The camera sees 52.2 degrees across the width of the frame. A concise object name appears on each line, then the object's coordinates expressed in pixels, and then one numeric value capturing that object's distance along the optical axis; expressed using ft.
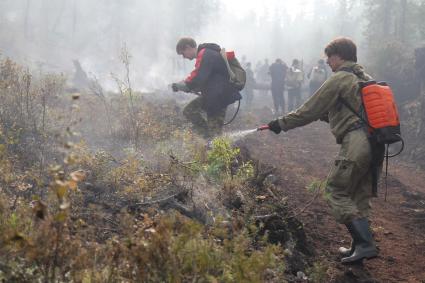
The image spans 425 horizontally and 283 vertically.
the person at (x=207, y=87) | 20.43
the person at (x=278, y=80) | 54.34
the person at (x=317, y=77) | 52.16
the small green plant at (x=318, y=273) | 10.76
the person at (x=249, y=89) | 66.18
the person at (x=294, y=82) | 53.16
